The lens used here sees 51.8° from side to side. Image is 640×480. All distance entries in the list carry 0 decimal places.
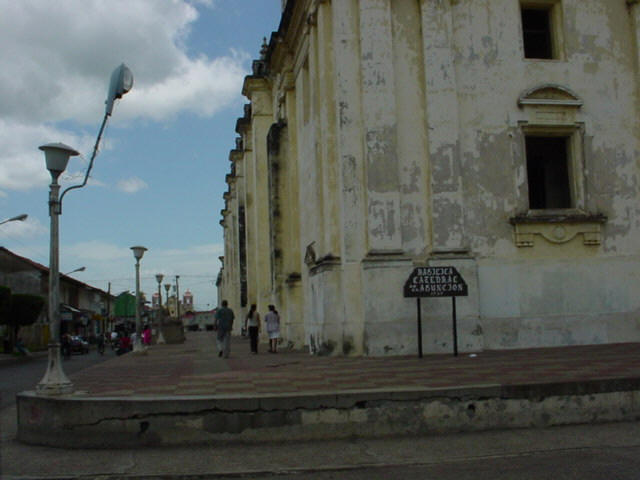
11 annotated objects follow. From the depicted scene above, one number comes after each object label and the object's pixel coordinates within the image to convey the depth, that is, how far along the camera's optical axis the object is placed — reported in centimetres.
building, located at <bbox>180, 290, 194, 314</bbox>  15775
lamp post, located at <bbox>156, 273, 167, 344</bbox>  3628
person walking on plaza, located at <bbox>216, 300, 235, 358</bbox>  1902
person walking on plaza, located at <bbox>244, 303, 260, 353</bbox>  2064
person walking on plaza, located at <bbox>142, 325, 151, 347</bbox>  3472
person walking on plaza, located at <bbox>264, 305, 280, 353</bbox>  2039
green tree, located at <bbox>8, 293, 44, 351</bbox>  3697
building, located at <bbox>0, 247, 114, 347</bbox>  5006
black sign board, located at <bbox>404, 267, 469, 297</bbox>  1395
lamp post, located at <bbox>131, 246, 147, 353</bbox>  2536
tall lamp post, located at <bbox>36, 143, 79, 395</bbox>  917
